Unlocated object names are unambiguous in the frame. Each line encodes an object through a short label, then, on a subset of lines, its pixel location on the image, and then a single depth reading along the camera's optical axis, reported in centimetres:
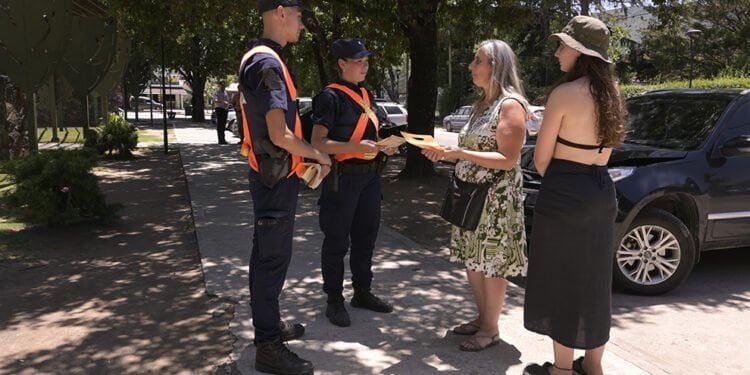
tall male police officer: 314
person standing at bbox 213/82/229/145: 1874
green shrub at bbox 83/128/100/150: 1275
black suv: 514
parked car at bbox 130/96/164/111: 6962
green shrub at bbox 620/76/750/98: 2373
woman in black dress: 299
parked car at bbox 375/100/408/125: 2211
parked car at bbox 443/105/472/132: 3441
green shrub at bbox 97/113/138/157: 1563
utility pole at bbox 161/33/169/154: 1714
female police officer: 392
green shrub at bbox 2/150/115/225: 682
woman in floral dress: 351
